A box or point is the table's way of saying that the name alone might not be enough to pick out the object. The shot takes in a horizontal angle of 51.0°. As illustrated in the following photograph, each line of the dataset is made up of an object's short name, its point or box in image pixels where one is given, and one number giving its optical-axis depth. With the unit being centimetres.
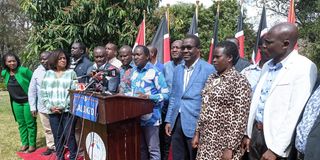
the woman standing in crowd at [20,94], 595
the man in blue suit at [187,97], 356
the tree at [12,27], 3067
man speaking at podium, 406
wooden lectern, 337
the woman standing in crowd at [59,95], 464
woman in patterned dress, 295
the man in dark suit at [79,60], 558
